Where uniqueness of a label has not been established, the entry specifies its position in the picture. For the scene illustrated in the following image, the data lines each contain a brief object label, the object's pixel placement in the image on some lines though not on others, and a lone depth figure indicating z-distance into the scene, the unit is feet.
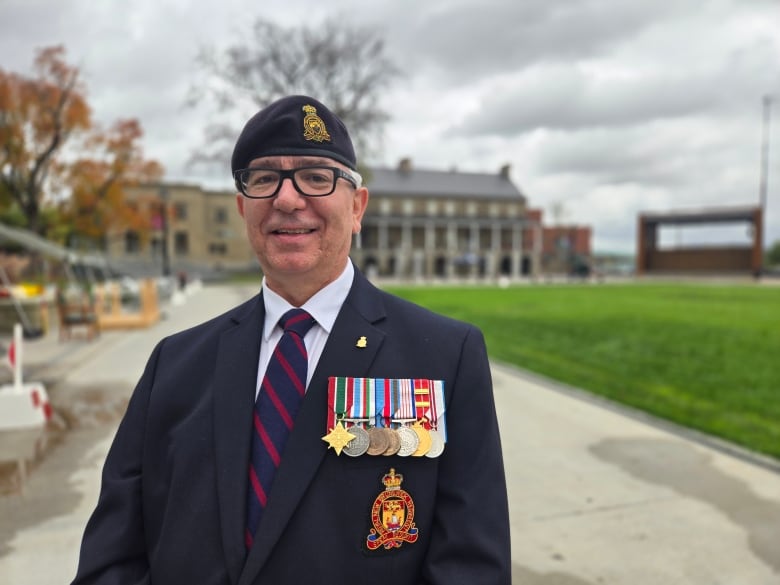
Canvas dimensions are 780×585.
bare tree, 92.94
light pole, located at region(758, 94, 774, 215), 176.96
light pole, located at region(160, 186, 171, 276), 88.92
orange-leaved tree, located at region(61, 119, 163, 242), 88.28
